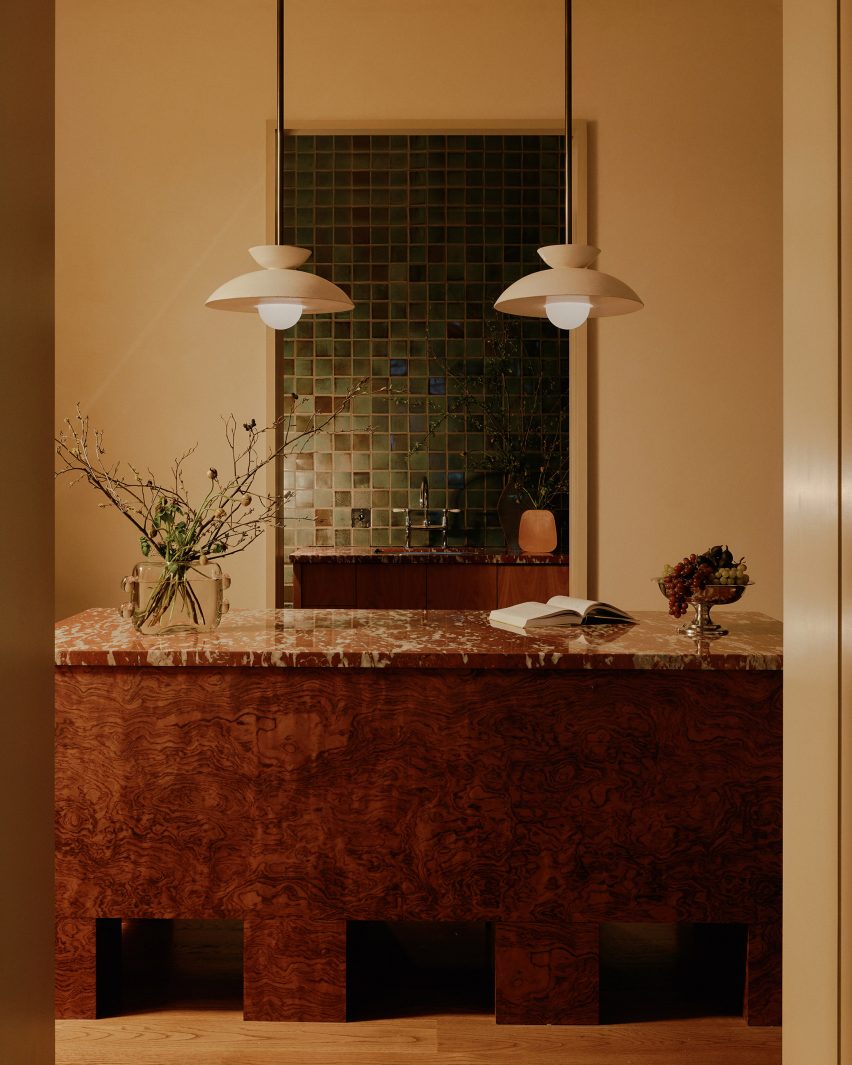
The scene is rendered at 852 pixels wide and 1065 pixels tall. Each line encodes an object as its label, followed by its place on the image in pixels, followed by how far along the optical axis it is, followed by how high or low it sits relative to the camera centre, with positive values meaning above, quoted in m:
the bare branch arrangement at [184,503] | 2.62 +0.09
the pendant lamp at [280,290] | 2.46 +0.59
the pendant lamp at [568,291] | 2.39 +0.58
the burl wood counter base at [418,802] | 2.37 -0.62
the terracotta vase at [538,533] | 4.80 +0.01
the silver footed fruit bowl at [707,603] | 2.59 -0.17
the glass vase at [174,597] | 2.59 -0.17
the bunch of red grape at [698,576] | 2.59 -0.10
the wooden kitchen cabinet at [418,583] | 4.48 -0.21
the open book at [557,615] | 2.76 -0.22
